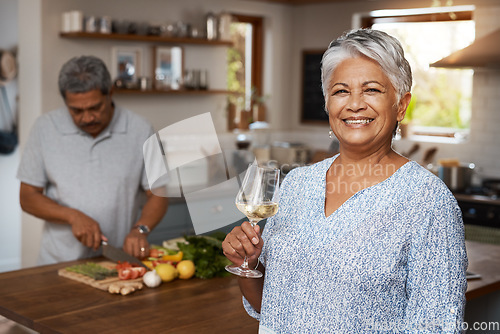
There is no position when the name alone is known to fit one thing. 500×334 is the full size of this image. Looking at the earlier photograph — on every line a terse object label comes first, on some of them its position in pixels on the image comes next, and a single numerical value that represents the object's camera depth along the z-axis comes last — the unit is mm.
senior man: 2797
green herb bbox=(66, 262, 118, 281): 2429
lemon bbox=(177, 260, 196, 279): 2518
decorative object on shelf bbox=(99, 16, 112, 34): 5133
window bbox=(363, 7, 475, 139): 5941
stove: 4887
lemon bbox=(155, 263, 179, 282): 2461
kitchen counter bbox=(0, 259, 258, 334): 1989
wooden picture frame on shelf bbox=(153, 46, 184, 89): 5695
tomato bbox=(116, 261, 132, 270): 2497
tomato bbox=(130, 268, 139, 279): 2436
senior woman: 1378
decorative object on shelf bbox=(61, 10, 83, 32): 4957
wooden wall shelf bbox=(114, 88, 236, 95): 5375
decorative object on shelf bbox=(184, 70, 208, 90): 5938
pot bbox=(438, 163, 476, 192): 5301
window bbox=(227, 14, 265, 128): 6672
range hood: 4586
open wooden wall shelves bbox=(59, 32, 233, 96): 5038
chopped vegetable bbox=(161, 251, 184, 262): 2654
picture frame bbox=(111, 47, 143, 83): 5410
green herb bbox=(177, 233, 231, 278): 2564
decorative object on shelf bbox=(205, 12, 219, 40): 5965
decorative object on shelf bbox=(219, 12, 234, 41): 6055
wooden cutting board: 2357
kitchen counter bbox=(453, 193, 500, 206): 4887
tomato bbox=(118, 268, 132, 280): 2414
